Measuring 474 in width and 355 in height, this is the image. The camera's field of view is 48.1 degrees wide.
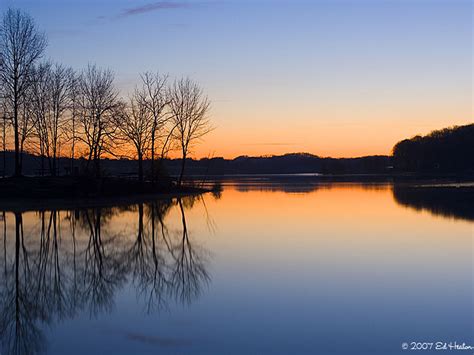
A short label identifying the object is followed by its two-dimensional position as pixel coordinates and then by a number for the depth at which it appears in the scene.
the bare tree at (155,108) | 45.94
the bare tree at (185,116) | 49.50
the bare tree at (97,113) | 41.75
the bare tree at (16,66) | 34.22
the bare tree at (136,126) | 44.38
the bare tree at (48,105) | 41.84
